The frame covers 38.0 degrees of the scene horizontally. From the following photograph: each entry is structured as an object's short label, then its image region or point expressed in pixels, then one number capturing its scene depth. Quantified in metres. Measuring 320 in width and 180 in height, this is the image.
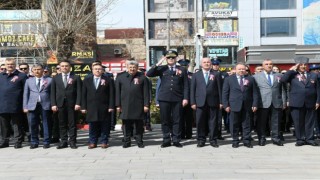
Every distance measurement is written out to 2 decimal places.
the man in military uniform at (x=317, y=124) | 11.44
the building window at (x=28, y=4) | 23.70
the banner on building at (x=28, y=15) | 23.41
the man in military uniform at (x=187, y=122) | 11.88
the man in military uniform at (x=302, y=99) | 10.50
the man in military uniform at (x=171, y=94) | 10.39
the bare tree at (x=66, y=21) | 21.47
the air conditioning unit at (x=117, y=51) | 56.88
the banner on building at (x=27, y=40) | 24.55
